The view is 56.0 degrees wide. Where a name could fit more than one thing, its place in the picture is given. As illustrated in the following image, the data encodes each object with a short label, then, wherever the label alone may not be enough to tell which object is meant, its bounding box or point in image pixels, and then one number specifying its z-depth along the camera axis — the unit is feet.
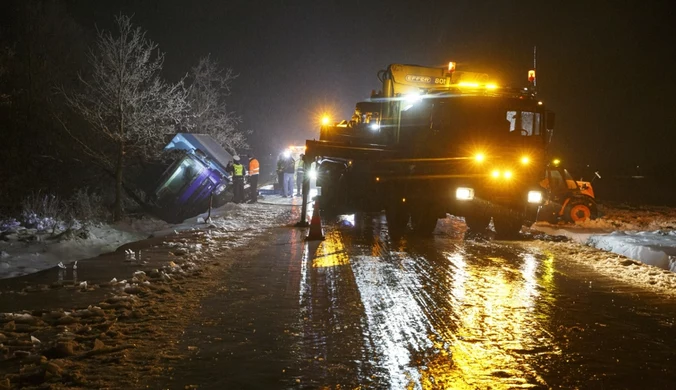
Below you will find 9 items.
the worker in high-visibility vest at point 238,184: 88.99
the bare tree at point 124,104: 64.85
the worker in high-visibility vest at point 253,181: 93.86
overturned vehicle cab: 72.18
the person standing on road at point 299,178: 111.45
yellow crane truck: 47.88
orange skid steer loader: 61.31
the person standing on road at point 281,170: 108.27
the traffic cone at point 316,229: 50.29
